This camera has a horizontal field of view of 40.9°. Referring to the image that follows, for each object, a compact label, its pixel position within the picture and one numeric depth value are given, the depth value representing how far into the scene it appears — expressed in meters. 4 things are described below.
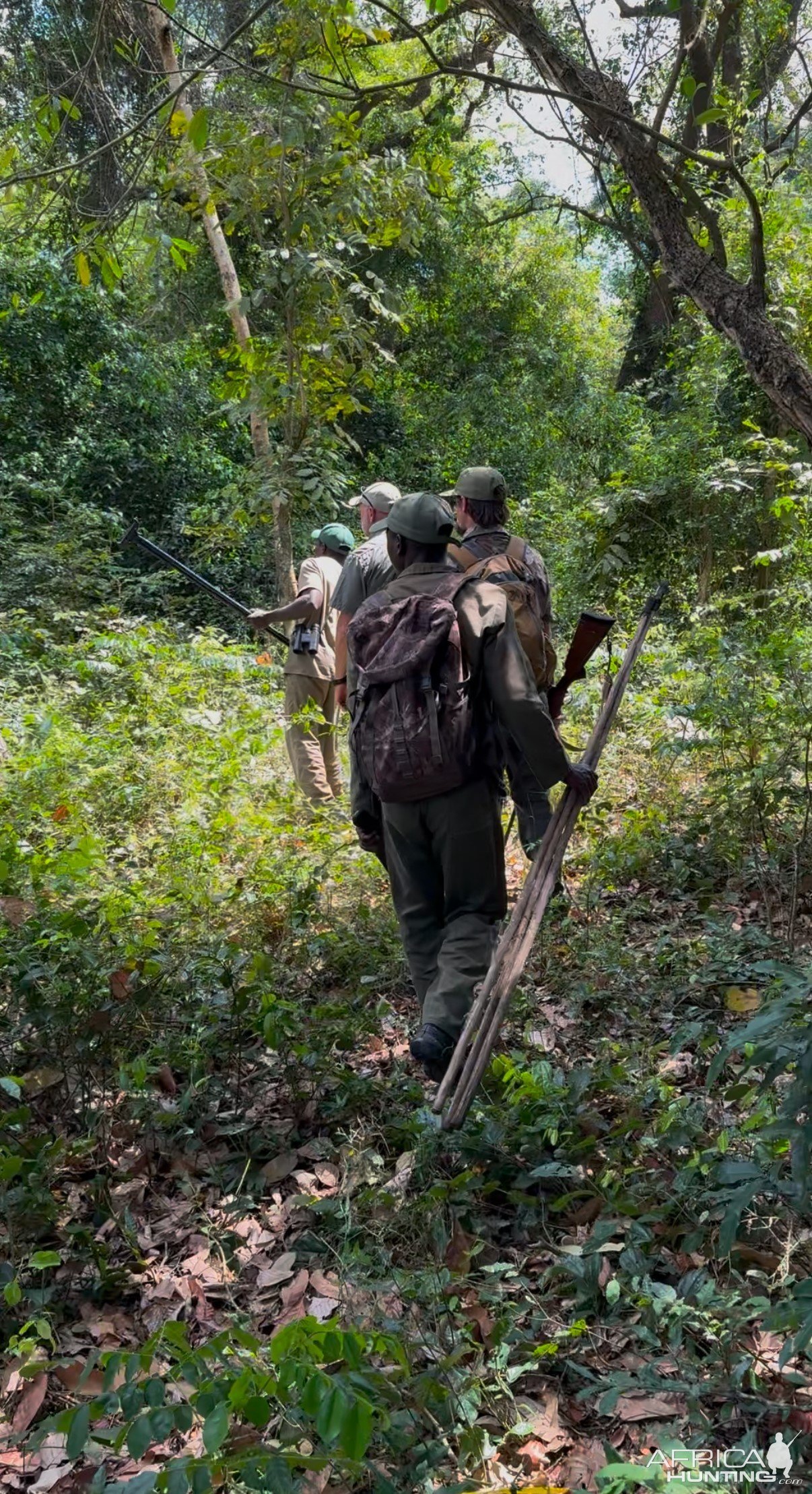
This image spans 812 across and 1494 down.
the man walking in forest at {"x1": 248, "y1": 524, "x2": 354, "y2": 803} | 6.88
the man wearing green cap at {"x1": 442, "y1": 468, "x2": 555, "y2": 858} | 4.00
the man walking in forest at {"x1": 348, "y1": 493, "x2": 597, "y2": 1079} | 3.41
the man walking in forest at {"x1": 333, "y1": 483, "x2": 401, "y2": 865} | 5.11
